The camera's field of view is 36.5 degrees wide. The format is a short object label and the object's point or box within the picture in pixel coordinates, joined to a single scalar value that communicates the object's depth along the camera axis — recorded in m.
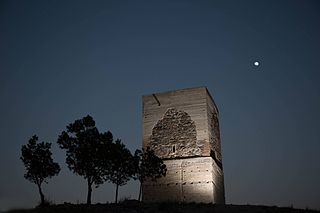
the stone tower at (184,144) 28.58
